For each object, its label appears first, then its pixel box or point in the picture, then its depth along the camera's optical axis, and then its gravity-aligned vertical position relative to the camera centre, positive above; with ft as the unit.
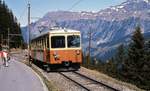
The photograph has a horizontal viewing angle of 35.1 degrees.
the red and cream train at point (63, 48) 50.13 +0.18
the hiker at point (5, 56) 62.30 -1.68
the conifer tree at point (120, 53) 140.13 -2.90
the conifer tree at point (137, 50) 97.55 -0.84
